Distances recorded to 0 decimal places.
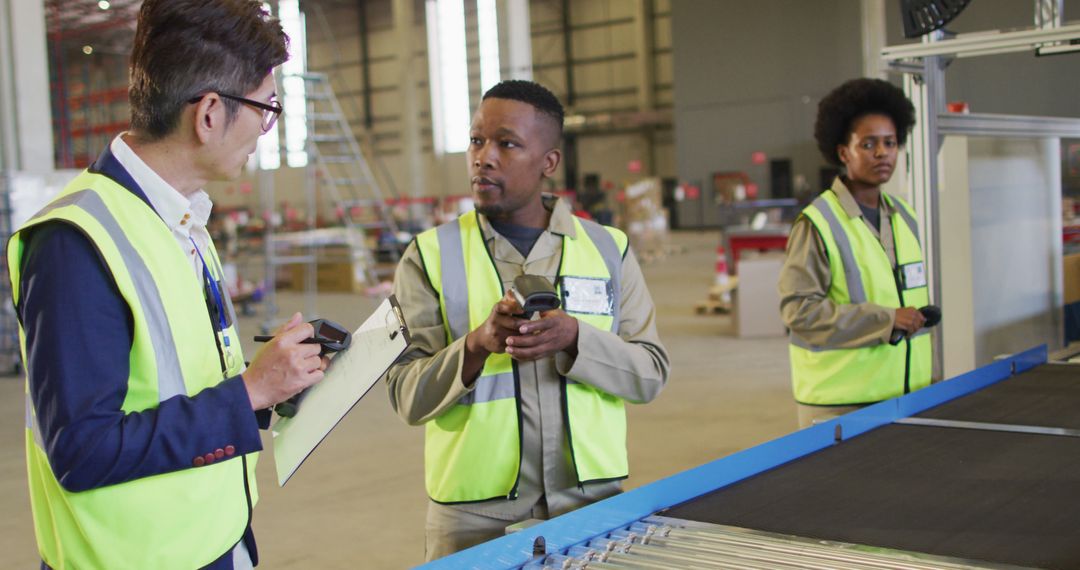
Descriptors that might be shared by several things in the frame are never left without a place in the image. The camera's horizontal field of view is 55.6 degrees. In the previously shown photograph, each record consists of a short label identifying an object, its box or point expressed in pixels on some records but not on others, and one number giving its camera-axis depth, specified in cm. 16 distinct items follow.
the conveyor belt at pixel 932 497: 147
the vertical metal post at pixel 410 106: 2272
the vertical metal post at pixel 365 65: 2877
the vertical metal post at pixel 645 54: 2570
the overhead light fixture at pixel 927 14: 314
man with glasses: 118
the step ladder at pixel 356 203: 991
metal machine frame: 315
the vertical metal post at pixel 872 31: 1189
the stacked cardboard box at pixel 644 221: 1758
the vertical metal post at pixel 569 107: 2725
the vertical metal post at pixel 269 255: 975
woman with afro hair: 269
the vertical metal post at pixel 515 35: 1352
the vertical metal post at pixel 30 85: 879
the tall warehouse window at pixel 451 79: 2375
